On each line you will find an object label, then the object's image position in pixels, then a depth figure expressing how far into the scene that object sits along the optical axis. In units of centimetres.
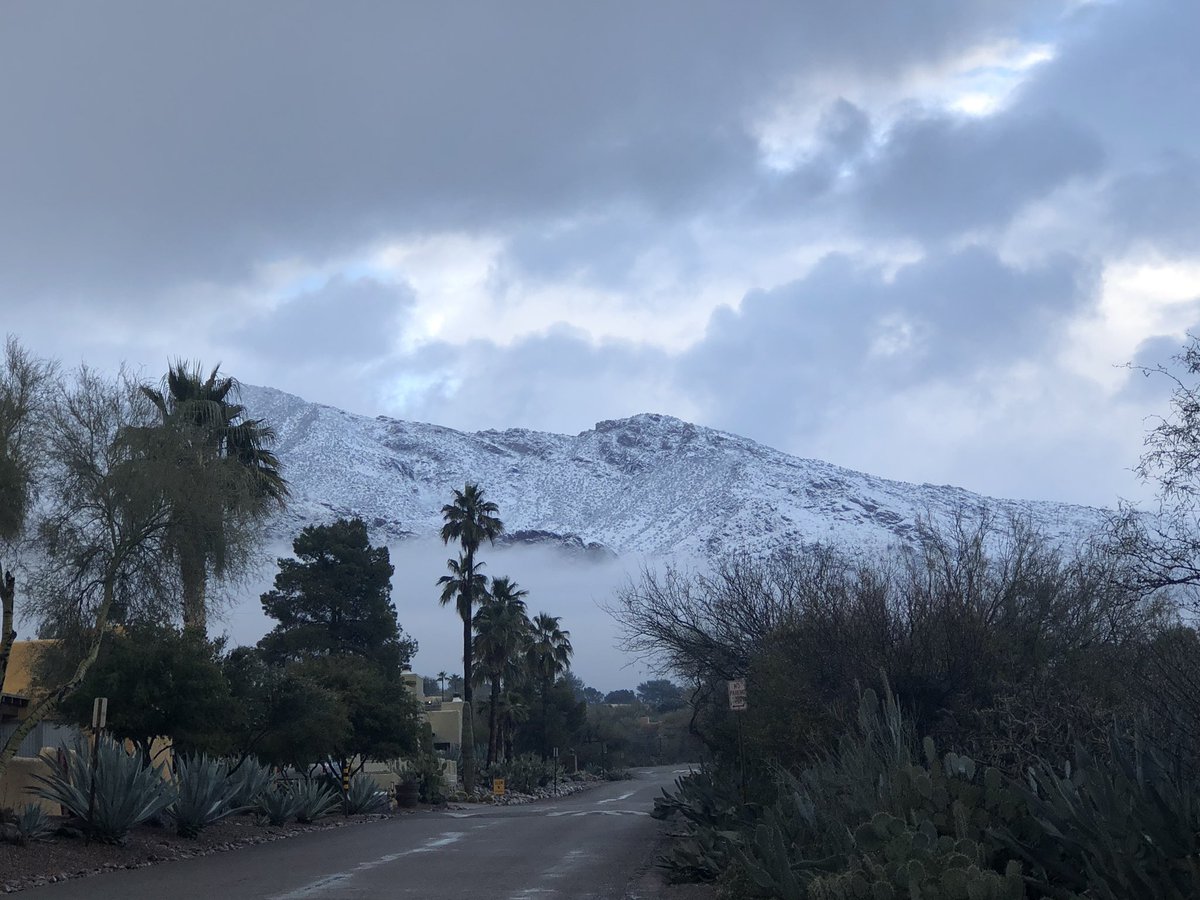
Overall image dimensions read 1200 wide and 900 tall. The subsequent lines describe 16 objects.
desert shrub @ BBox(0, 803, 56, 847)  1744
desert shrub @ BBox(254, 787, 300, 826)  2666
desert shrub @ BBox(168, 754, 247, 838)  2145
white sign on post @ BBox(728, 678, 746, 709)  1666
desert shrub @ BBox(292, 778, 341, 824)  2802
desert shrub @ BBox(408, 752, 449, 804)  4578
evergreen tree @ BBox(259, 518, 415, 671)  6184
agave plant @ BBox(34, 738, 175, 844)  1877
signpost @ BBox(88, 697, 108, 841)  1772
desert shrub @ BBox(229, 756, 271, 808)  2413
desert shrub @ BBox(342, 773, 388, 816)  3350
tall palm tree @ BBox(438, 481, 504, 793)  5681
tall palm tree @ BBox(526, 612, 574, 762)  7775
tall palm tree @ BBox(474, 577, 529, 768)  6300
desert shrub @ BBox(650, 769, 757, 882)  1502
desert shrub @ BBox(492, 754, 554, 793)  6281
